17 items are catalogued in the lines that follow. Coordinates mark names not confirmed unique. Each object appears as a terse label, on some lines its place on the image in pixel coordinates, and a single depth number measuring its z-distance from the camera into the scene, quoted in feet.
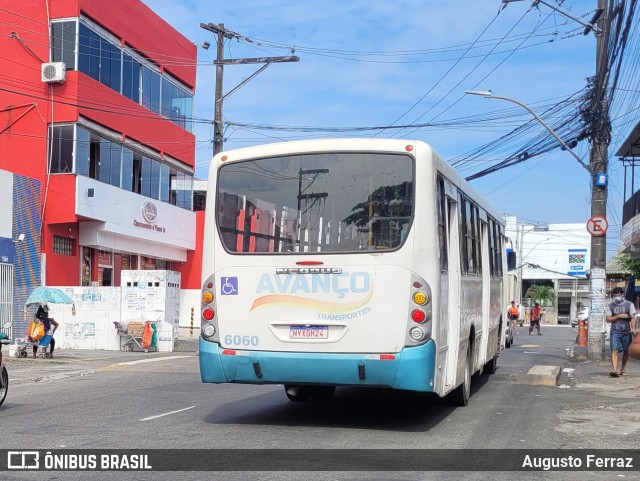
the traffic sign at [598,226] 70.28
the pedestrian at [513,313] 113.09
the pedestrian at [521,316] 191.00
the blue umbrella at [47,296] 69.62
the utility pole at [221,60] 91.66
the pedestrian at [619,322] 53.78
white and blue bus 29.89
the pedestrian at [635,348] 46.98
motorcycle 38.06
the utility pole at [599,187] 69.82
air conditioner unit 89.04
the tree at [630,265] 116.78
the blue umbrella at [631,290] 131.81
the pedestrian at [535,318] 147.33
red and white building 90.74
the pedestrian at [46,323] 70.18
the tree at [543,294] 266.94
